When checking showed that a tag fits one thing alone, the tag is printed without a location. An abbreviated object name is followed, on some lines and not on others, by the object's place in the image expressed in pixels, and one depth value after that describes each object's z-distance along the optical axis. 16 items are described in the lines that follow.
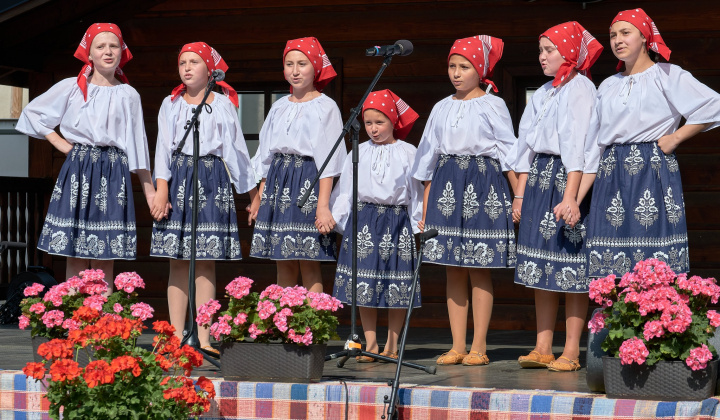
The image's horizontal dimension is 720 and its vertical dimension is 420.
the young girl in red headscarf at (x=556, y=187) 10.43
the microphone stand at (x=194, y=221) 10.35
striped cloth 8.24
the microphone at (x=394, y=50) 10.09
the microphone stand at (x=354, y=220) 9.82
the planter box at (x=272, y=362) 9.29
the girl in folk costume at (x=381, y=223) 11.51
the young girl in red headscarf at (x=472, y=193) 11.05
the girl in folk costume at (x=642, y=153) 9.75
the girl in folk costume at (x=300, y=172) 11.60
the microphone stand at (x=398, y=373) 8.41
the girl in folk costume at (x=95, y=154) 11.52
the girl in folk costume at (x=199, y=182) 11.56
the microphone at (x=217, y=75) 10.53
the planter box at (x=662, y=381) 8.14
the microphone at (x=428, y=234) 8.52
